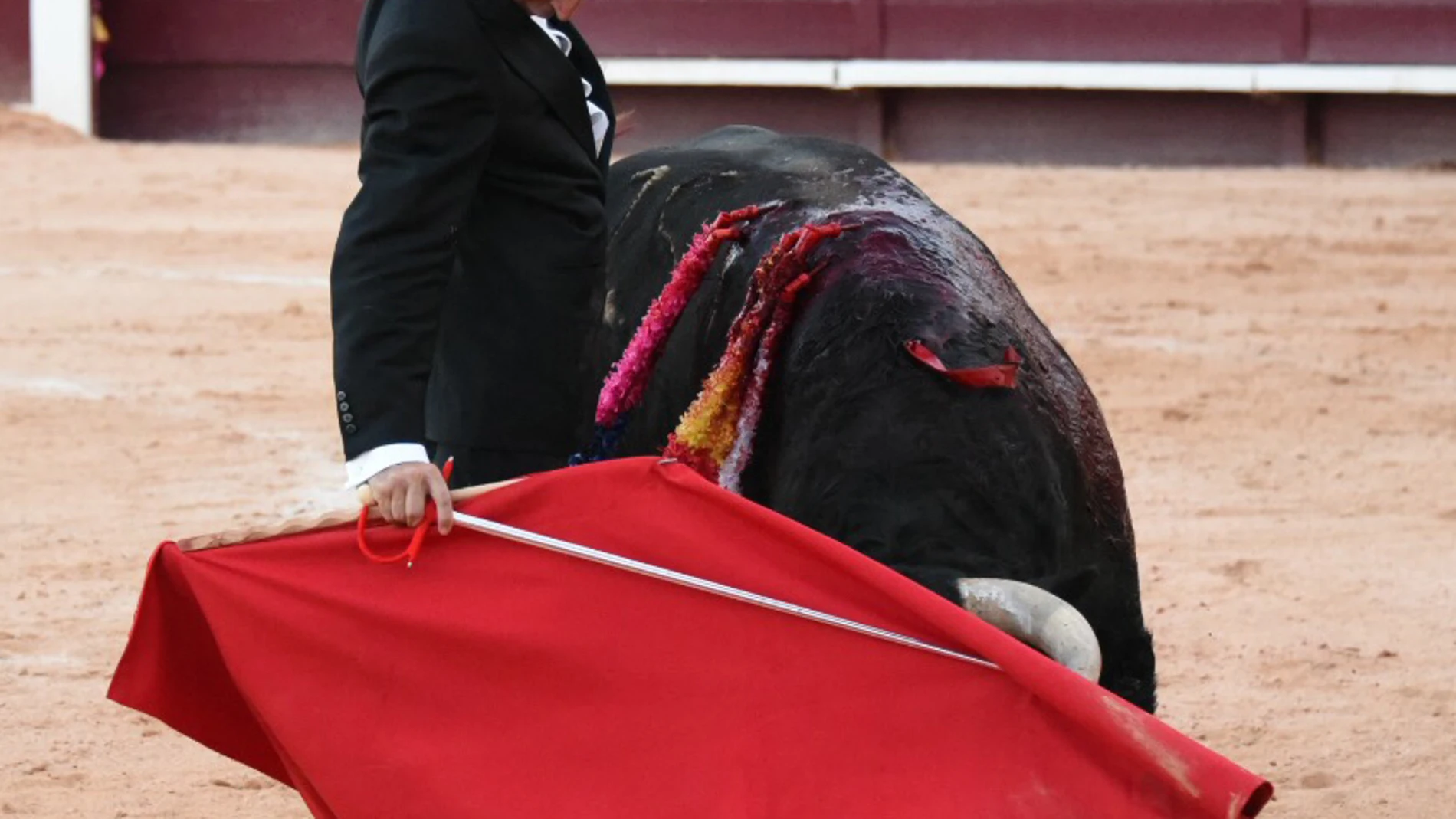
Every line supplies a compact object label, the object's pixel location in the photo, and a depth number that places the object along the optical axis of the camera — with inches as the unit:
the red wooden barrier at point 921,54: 1331.5
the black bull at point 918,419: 432.1
